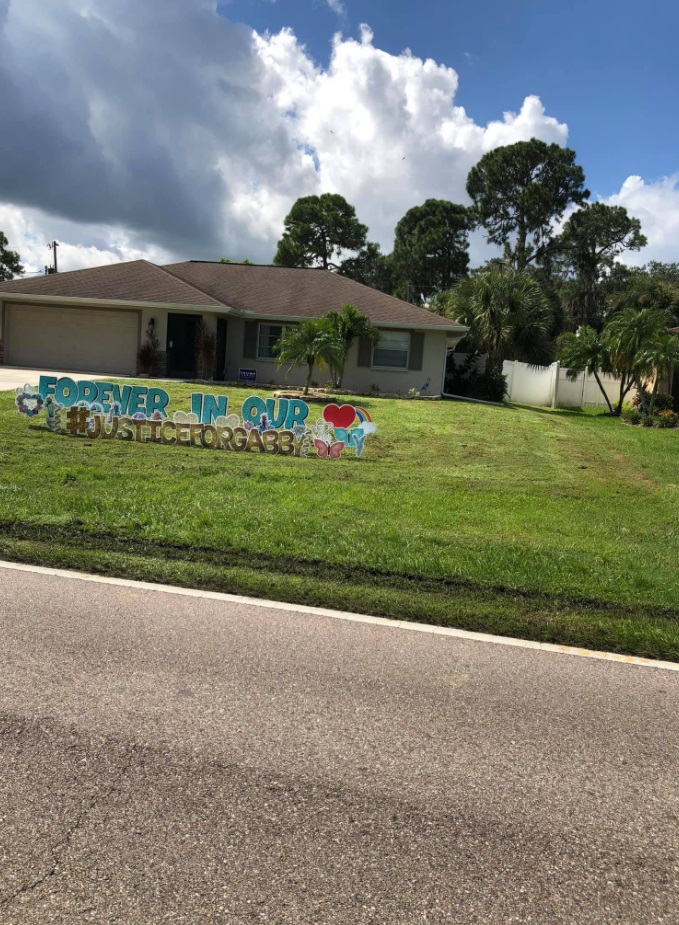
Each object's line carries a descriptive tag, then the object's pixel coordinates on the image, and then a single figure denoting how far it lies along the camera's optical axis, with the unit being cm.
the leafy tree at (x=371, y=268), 5153
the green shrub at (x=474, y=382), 2527
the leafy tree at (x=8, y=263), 5438
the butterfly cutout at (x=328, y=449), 1137
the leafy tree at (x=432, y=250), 4969
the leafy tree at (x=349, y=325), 2078
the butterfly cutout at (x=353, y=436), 1132
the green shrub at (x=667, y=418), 2011
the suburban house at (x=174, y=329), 2272
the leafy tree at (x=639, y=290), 4272
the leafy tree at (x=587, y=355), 2262
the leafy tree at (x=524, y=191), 4503
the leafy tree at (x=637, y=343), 2094
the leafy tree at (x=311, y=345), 1686
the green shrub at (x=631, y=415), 2089
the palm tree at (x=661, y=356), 2039
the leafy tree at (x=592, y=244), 4691
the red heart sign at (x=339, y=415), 1131
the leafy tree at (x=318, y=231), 4869
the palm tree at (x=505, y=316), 2700
